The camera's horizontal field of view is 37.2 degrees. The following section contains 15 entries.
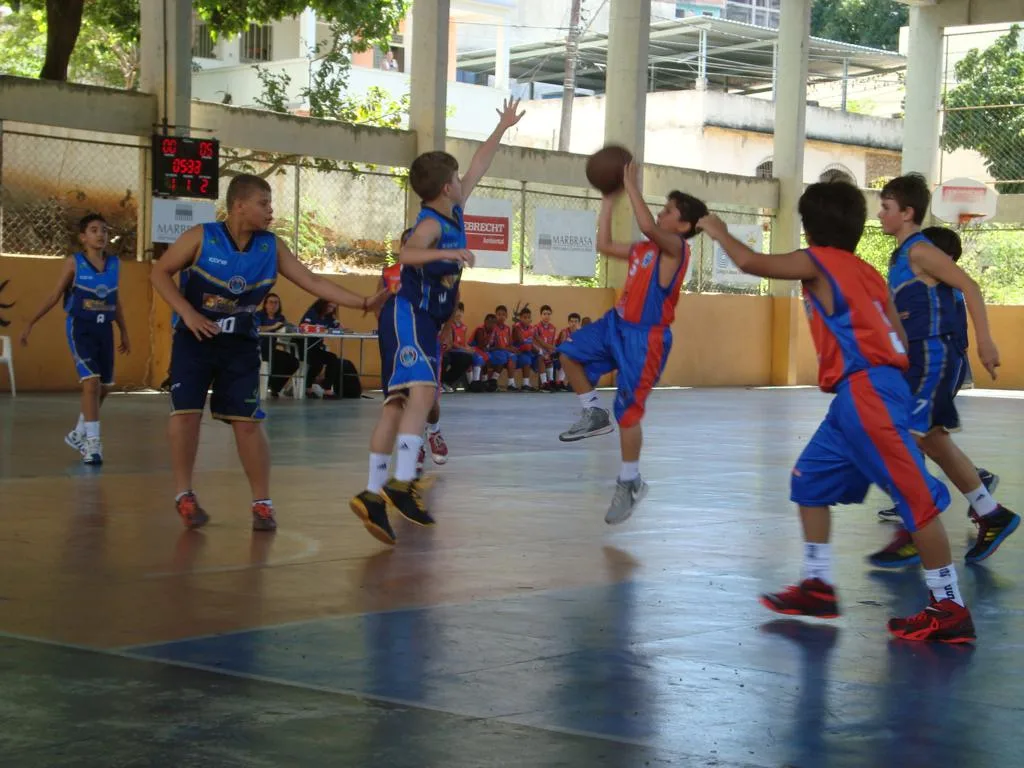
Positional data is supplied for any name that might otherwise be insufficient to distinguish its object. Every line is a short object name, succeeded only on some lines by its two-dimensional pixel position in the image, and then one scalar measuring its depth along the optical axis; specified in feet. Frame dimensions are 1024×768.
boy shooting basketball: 27.27
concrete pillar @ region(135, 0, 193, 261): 71.72
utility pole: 135.85
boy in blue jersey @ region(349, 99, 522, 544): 25.29
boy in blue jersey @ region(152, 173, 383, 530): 25.16
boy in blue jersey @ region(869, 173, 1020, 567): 23.80
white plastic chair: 63.10
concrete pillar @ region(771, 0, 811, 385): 107.14
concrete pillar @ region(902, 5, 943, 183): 117.19
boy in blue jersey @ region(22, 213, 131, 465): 36.65
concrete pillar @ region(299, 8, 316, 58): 145.07
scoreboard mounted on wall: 68.80
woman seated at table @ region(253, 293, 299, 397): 67.77
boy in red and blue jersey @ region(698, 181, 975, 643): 18.22
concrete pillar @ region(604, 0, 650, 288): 95.09
